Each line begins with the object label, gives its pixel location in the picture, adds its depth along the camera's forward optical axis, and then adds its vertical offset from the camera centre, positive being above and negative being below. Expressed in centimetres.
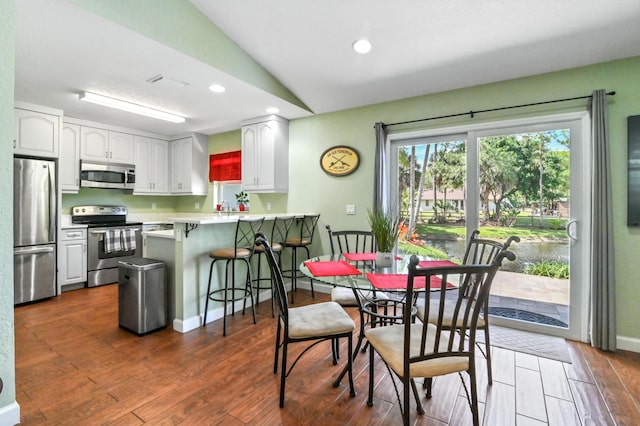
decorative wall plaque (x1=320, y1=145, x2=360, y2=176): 397 +69
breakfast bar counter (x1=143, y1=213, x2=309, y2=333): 293 -47
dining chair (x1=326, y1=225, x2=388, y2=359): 217 -70
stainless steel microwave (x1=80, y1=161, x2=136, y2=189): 447 +58
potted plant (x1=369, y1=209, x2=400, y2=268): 229 -20
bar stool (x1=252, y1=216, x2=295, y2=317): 348 -37
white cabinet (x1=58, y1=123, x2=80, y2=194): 429 +78
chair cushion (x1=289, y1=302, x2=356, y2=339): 184 -69
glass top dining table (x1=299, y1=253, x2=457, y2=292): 184 -41
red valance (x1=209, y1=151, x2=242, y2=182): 505 +79
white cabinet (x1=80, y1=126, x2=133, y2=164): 449 +103
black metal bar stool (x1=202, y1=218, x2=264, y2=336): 300 -41
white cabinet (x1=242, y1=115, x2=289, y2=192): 432 +83
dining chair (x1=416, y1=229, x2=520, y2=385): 199 -71
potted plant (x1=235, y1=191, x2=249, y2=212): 516 +23
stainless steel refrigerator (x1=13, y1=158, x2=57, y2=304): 356 -19
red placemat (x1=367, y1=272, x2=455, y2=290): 176 -42
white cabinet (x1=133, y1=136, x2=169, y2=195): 514 +82
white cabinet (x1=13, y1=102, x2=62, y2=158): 363 +101
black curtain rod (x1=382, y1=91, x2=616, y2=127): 269 +102
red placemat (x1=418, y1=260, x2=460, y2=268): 227 -38
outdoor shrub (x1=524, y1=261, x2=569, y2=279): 289 -56
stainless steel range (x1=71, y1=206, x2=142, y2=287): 436 -39
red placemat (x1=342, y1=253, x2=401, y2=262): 252 -38
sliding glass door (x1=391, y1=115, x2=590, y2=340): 280 +4
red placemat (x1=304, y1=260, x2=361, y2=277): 206 -40
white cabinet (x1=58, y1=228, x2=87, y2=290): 405 -58
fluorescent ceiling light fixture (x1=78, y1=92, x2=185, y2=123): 344 +131
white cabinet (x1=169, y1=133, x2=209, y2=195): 532 +85
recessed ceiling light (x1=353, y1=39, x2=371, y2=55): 277 +152
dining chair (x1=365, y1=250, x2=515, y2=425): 138 -69
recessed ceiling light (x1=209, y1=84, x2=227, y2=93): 322 +133
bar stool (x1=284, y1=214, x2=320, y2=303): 402 -29
